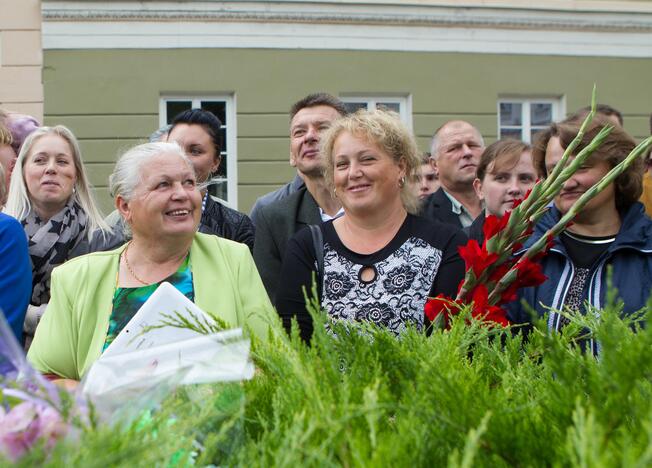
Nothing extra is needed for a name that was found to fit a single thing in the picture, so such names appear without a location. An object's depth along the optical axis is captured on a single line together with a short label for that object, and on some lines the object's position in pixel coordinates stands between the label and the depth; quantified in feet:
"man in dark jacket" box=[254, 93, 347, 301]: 13.61
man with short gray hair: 16.88
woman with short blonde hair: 9.98
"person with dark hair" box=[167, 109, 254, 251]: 14.58
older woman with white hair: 9.57
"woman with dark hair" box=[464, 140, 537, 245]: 14.35
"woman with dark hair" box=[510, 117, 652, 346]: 9.62
